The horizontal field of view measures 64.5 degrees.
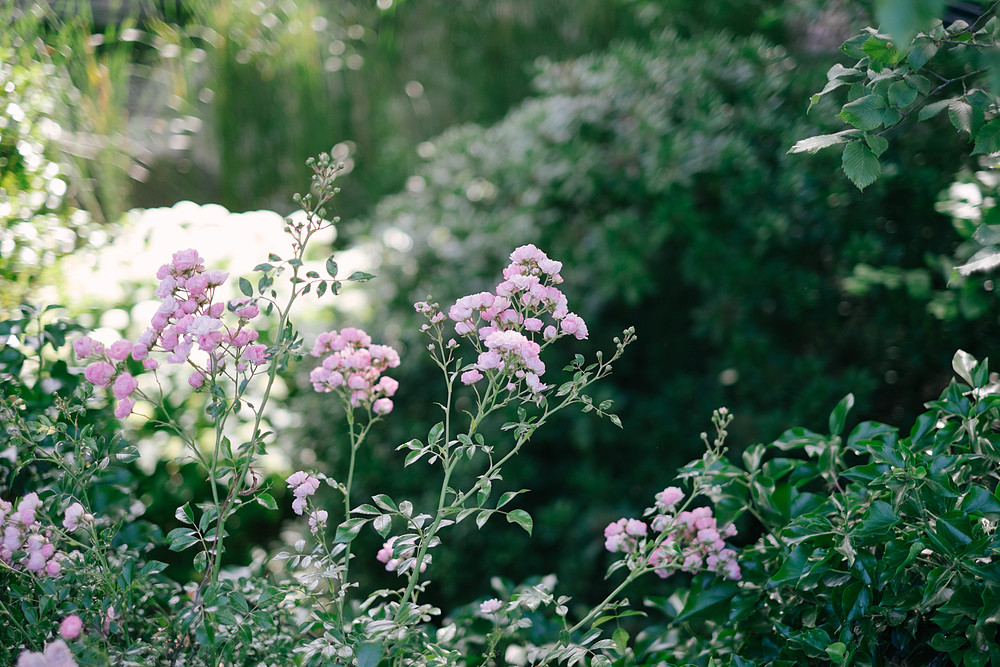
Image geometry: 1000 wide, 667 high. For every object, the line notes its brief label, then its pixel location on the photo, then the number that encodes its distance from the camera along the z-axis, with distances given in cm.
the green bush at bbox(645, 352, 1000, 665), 104
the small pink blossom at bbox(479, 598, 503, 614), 118
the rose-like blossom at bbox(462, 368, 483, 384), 108
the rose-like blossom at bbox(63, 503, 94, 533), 107
